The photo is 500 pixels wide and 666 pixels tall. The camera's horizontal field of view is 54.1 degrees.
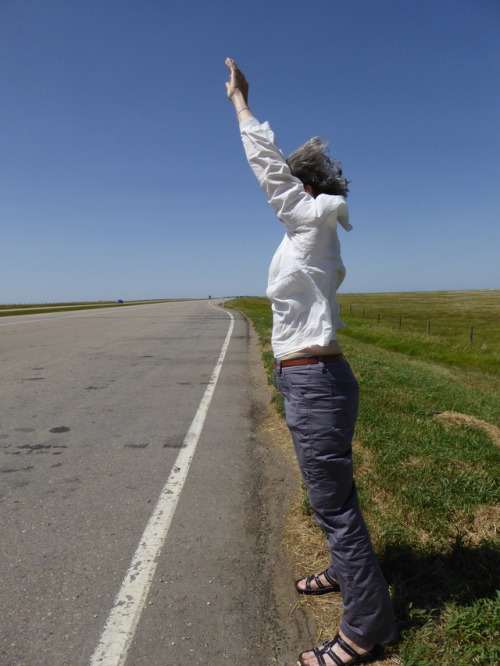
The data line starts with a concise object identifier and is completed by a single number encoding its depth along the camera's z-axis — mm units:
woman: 2072
